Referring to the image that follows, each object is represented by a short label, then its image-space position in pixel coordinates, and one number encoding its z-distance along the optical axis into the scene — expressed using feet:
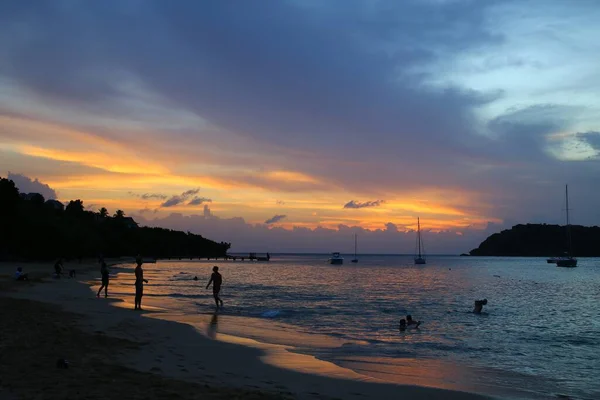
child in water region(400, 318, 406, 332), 74.28
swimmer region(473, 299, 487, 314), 102.99
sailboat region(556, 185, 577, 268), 465.88
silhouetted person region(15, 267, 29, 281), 126.82
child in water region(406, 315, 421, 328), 77.03
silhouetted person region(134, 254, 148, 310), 78.69
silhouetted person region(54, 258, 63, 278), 159.78
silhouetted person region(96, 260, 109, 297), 100.59
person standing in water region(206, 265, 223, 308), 88.48
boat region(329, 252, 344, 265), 601.21
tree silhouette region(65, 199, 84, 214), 474.29
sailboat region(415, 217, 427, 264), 561.43
